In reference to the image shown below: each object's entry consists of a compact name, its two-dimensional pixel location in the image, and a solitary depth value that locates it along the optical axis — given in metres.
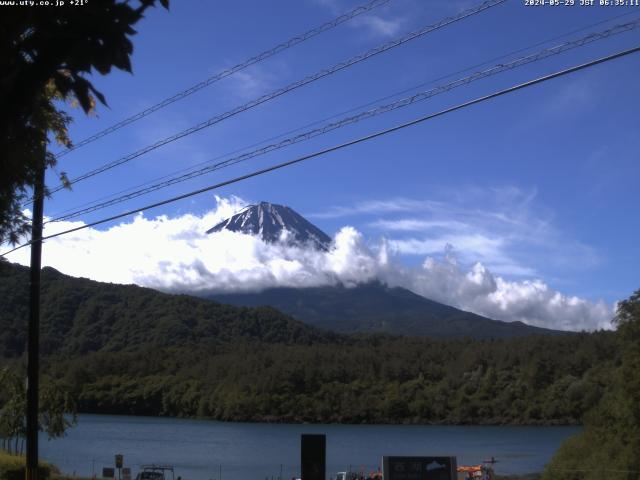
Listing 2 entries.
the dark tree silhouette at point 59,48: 5.66
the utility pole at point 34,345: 17.33
